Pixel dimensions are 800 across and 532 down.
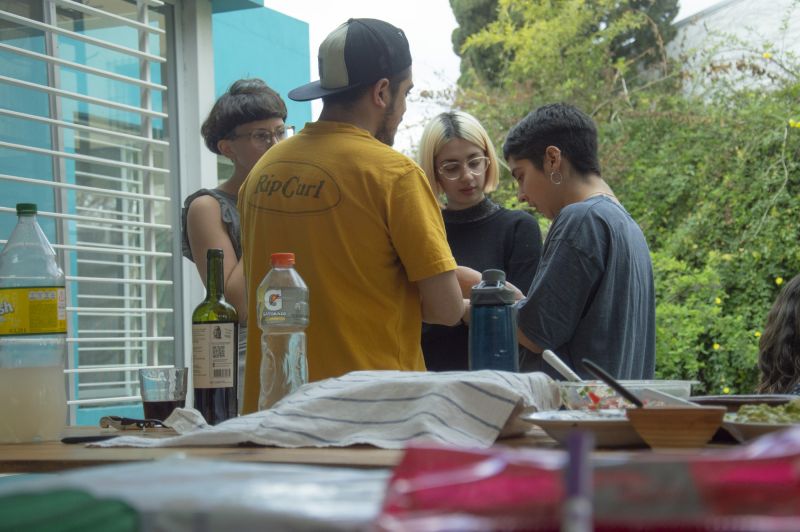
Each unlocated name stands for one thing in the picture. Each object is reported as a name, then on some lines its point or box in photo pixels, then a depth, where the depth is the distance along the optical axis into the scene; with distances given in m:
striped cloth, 1.39
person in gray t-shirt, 2.40
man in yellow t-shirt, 2.12
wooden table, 1.25
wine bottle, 1.90
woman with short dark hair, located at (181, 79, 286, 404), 2.87
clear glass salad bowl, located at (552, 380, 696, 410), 1.54
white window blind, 3.95
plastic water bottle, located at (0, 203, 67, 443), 1.78
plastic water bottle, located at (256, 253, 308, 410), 1.87
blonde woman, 2.95
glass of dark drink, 2.02
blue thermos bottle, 1.94
